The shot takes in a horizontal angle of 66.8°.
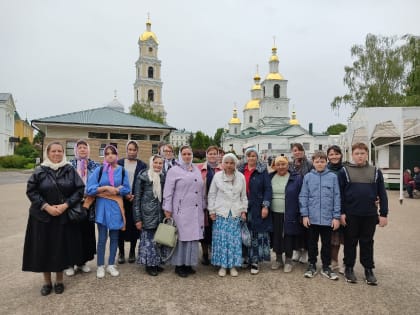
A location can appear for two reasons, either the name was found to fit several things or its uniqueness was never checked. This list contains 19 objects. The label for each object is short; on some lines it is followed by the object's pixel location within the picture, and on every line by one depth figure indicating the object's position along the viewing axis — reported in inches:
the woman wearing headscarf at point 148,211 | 170.1
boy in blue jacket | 162.7
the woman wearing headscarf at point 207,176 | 183.9
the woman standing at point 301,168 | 180.4
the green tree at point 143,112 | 1788.9
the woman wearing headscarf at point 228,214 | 169.3
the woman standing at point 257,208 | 173.2
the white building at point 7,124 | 1750.7
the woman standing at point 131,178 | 186.5
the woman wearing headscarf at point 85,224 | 173.3
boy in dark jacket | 159.8
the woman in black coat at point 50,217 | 143.6
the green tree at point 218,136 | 3246.6
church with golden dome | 2304.4
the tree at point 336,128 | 3280.0
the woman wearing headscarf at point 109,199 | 165.9
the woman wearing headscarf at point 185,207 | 167.2
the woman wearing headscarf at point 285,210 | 172.2
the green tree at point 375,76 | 935.7
